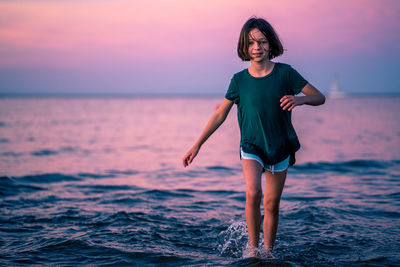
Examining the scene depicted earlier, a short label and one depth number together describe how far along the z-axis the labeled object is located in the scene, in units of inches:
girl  153.3
